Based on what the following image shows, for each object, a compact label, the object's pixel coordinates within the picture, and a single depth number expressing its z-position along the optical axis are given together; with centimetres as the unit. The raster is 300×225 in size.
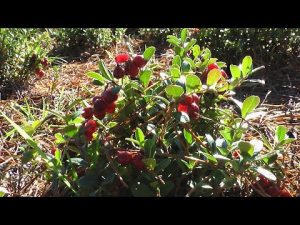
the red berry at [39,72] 37
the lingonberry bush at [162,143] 17
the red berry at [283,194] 17
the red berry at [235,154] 18
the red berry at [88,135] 18
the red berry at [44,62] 37
